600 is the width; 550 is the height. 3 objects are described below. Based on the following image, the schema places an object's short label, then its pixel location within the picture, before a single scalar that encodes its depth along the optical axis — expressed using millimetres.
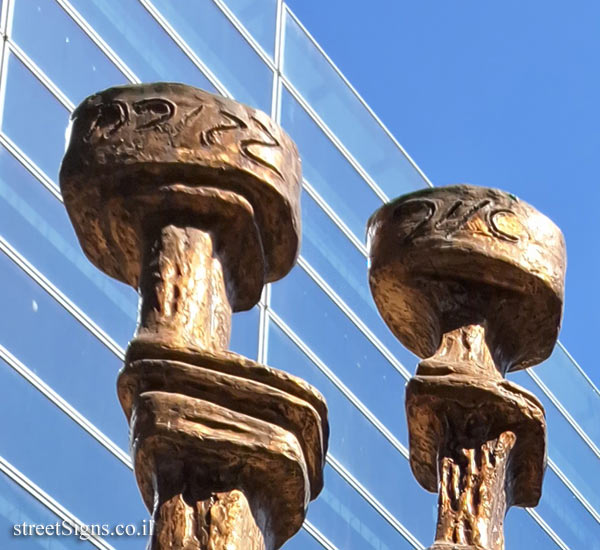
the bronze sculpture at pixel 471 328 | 5023
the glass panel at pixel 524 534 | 20062
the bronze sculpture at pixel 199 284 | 3992
